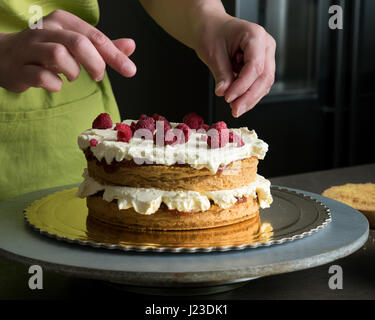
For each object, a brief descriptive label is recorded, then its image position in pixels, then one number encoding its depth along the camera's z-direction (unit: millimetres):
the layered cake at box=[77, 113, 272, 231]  1192
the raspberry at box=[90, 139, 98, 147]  1267
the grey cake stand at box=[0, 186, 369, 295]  920
